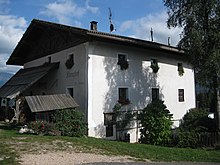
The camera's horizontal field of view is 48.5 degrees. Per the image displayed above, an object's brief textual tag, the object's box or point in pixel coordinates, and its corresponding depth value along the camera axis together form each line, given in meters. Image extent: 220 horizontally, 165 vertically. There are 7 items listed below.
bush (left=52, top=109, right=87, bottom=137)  12.52
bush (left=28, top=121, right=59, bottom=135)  12.14
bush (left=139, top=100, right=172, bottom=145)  13.01
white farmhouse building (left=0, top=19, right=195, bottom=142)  14.84
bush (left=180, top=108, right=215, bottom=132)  14.58
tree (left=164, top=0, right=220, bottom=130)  13.30
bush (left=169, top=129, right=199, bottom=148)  12.41
